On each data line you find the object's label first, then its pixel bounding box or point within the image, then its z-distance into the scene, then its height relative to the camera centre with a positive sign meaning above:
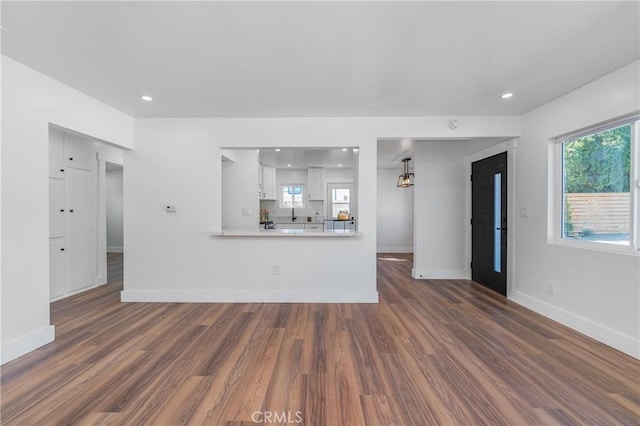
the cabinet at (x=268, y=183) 6.72 +0.74
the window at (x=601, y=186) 2.36 +0.25
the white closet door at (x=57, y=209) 3.62 +0.03
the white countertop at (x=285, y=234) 3.50 -0.31
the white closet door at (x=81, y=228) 3.87 -0.26
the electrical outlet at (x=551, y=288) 2.97 -0.88
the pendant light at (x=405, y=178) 5.93 +0.75
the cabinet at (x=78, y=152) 3.82 +0.89
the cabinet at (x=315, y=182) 7.42 +0.82
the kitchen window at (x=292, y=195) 7.68 +0.47
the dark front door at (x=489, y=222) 3.81 -0.18
